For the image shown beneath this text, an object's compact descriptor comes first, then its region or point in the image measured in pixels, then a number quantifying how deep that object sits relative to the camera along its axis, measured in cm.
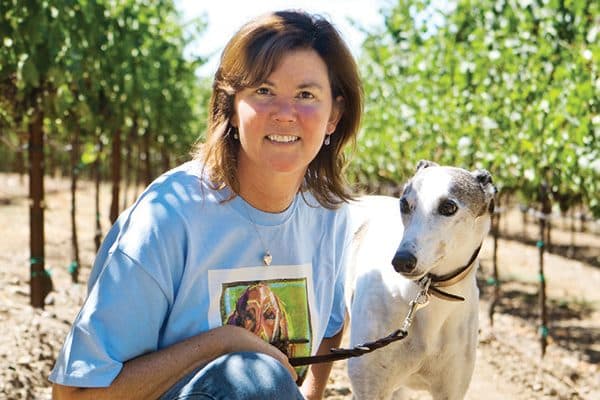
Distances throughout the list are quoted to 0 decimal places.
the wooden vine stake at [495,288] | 908
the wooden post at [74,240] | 910
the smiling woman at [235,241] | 177
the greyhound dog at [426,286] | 301
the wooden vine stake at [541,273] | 777
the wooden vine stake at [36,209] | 645
